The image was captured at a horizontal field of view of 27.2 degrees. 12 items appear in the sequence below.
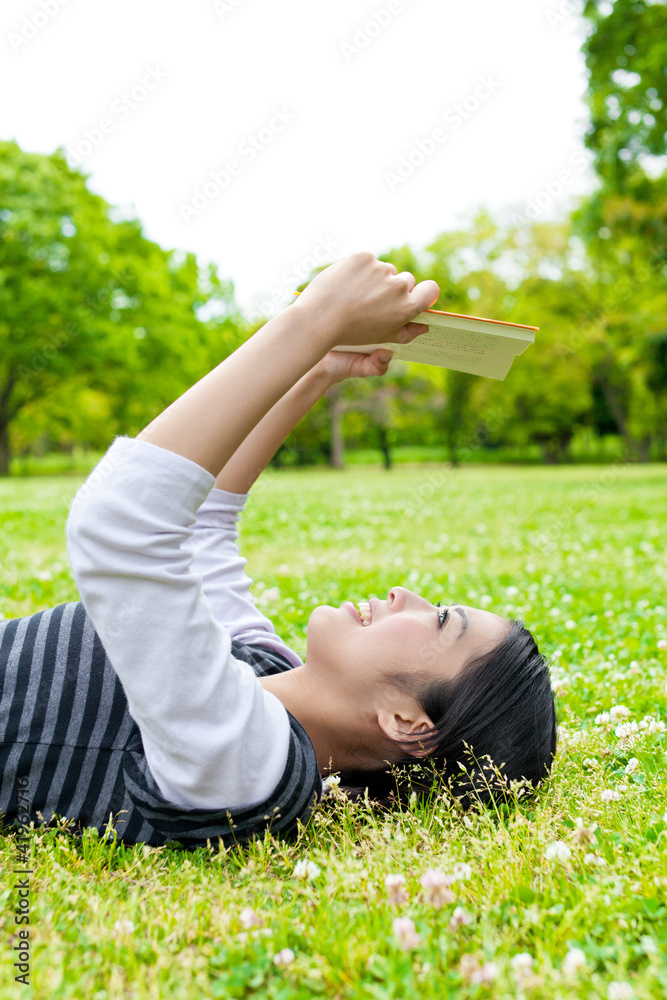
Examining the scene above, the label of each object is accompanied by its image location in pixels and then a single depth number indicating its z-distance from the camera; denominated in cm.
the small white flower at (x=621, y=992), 91
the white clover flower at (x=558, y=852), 105
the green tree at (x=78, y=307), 2566
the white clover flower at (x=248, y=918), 99
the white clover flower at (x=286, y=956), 95
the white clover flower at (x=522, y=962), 93
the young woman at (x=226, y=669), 97
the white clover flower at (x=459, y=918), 98
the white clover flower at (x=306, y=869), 105
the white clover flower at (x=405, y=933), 95
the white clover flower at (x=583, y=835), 107
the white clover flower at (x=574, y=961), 93
